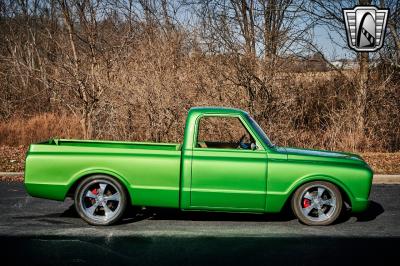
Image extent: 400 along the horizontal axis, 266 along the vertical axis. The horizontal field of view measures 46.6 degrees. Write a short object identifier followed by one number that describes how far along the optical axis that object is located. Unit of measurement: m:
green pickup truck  6.17
